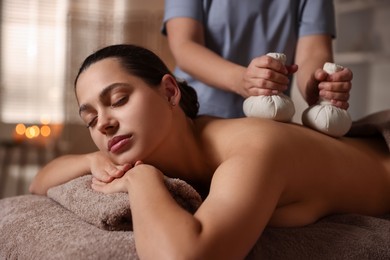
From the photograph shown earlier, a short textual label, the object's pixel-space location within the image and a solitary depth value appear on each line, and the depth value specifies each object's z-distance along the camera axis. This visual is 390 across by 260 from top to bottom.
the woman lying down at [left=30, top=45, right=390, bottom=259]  0.85
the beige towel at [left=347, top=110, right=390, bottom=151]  1.40
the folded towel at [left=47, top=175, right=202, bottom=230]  0.94
